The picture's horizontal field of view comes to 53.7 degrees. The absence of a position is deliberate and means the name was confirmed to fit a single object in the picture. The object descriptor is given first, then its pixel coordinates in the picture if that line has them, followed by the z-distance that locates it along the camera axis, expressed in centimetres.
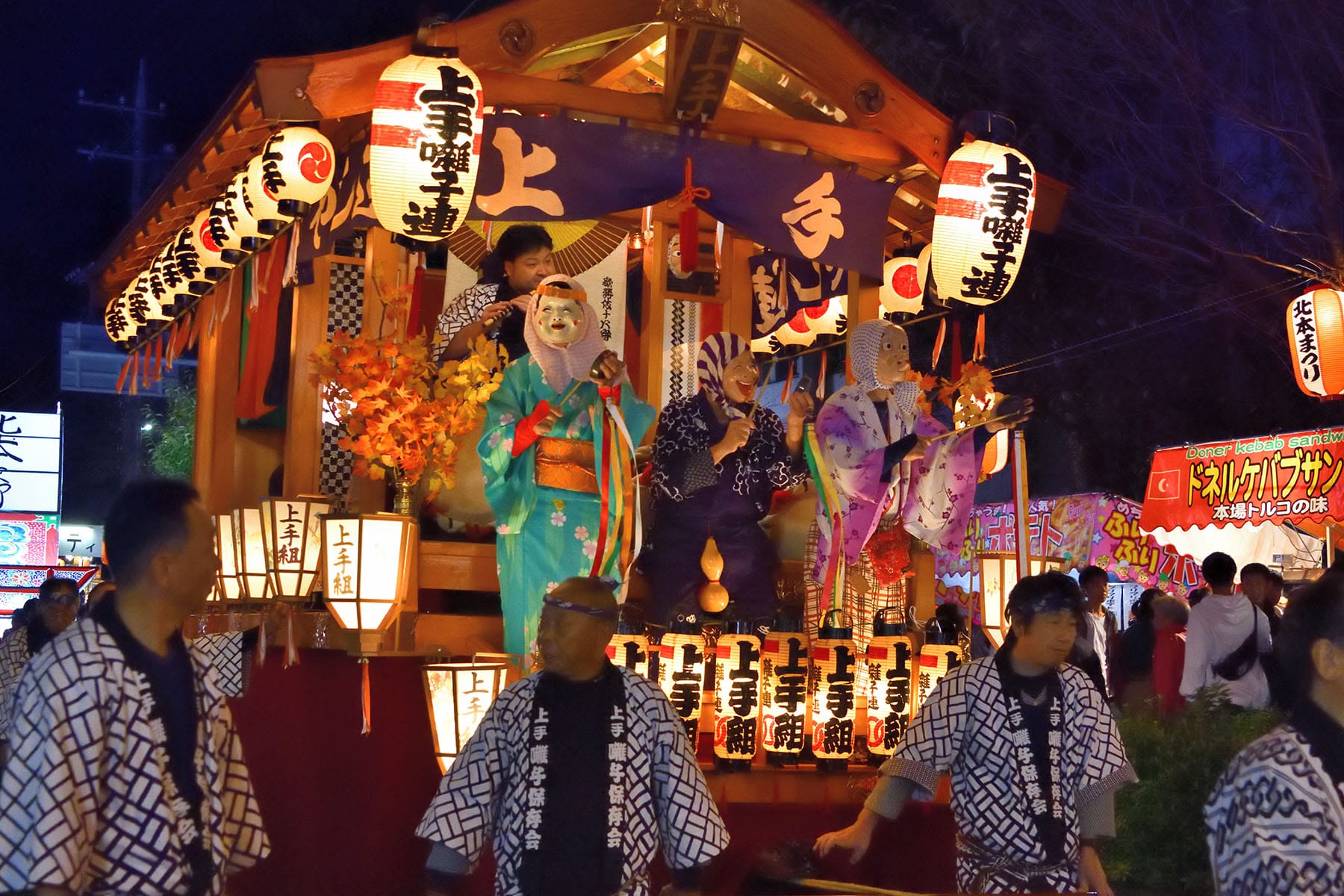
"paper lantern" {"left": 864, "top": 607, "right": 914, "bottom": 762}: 786
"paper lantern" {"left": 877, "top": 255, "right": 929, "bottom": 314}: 1122
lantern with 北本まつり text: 1420
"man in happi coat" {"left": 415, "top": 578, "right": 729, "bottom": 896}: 425
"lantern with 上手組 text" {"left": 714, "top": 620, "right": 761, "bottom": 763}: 743
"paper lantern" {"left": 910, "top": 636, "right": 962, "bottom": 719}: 798
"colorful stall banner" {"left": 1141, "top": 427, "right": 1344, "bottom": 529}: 1583
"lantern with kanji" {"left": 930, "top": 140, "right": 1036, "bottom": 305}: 871
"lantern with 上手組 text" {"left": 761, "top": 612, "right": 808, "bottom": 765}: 756
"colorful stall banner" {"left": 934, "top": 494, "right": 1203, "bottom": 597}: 2036
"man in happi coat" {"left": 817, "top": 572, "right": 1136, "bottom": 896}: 470
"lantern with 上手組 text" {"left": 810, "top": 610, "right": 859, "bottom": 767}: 767
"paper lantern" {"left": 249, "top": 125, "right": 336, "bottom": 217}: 860
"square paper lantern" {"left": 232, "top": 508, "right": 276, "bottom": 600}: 830
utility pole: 3366
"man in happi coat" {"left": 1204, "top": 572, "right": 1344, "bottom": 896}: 302
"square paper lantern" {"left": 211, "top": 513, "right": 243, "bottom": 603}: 859
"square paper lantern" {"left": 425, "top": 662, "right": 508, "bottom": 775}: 651
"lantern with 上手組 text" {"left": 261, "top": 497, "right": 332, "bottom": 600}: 805
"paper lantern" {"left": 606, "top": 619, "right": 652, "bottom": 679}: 737
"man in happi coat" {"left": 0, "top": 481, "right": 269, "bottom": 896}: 323
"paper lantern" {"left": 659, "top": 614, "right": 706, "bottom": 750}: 738
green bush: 670
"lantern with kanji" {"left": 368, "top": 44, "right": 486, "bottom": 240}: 747
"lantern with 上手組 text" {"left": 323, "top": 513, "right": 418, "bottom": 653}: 711
